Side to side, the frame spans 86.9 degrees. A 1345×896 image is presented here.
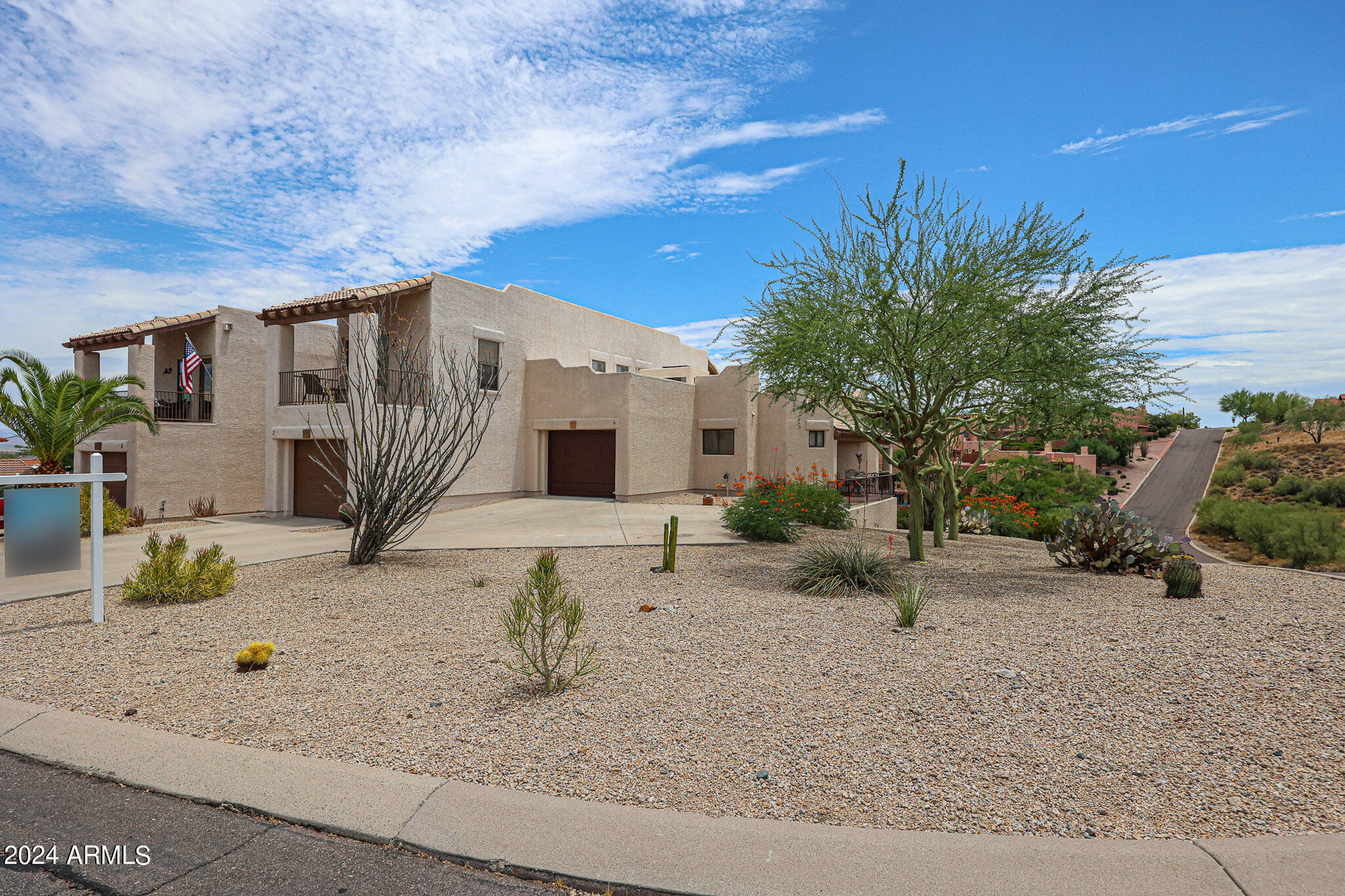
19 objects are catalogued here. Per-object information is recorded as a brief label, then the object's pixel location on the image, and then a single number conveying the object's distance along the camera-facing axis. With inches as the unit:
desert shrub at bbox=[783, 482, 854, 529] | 619.8
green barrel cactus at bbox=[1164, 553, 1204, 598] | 342.0
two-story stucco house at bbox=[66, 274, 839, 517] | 752.3
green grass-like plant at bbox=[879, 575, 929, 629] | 277.3
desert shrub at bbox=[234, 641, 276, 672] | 231.5
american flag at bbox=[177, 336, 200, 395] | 738.8
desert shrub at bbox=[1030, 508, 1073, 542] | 489.4
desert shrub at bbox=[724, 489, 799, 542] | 537.6
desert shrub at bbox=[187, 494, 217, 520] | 750.5
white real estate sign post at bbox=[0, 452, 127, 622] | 286.8
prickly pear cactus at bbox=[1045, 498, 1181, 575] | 414.0
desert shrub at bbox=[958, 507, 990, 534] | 766.5
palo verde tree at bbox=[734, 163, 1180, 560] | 416.8
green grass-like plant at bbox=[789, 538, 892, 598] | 351.6
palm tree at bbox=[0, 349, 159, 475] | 610.2
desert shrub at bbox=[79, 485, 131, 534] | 598.6
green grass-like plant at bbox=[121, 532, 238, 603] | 332.8
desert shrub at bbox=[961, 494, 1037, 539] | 701.9
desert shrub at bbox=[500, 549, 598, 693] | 211.9
